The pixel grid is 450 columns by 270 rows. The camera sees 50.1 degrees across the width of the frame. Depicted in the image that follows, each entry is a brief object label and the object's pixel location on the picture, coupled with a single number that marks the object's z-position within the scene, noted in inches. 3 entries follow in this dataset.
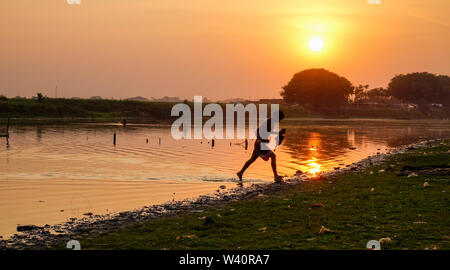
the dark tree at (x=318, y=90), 6939.0
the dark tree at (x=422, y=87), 7628.0
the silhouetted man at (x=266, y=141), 862.5
